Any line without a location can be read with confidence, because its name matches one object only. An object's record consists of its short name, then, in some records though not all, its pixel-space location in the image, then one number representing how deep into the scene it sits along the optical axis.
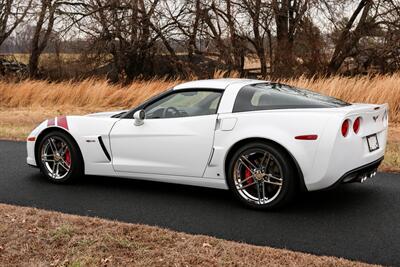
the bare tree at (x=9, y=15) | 25.84
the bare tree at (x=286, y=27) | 20.58
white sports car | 5.35
